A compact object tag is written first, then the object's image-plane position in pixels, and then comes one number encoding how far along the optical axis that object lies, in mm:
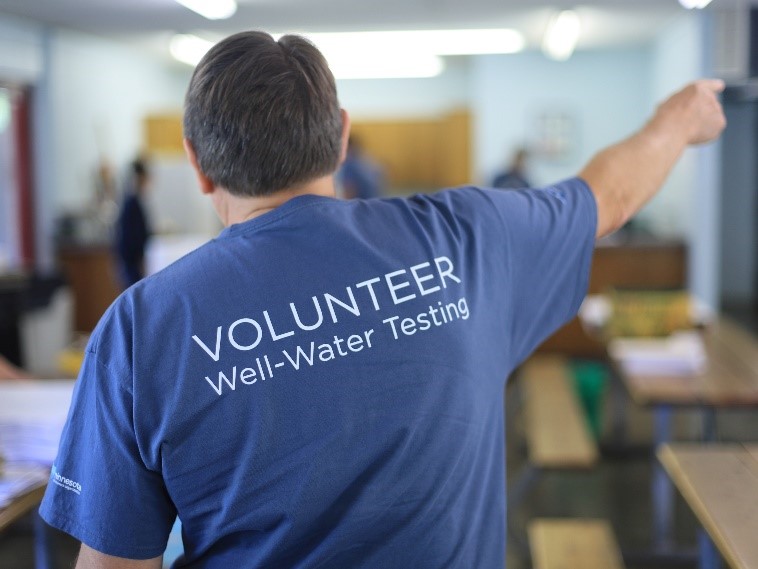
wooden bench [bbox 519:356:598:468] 3895
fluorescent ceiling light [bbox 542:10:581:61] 7688
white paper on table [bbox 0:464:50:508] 1645
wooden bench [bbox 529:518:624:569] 2592
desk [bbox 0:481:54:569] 1571
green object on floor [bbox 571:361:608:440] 5031
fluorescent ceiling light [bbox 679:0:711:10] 2571
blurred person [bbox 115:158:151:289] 6719
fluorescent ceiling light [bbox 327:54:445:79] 10320
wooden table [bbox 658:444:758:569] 1493
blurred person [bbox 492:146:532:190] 8180
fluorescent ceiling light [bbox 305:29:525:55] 8688
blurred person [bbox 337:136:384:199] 7867
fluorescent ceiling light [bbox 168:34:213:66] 8859
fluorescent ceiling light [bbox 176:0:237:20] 6704
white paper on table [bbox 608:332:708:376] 3207
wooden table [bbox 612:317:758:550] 2844
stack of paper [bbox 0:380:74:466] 1877
